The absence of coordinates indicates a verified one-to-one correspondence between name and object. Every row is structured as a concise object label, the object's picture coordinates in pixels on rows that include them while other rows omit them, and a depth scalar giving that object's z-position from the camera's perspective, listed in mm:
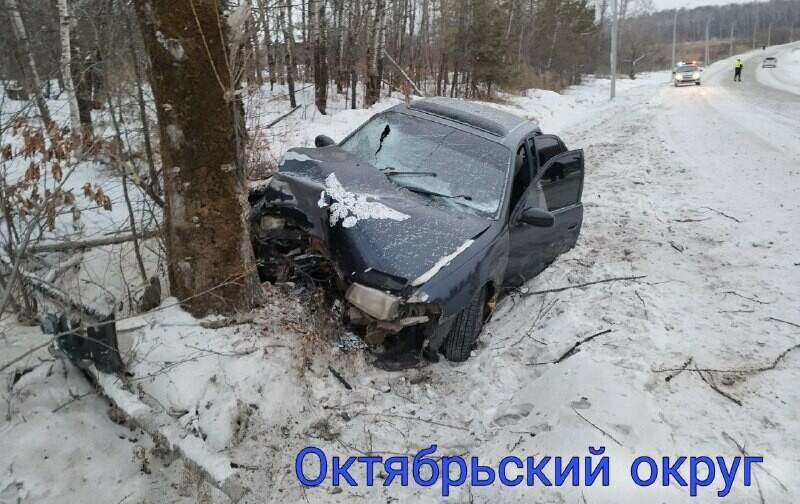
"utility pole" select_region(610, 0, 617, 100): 29041
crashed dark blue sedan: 3271
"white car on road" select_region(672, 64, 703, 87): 33438
